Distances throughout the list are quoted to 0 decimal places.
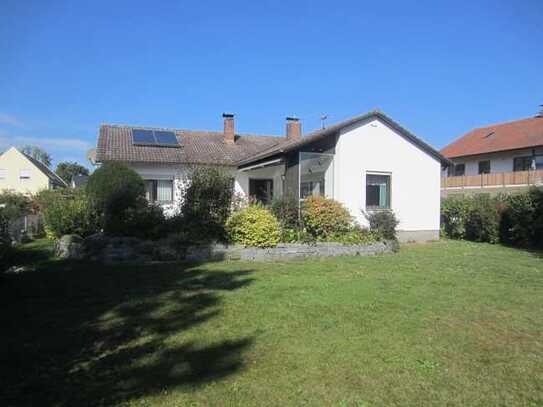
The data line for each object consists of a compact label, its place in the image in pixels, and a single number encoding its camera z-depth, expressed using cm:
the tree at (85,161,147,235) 1370
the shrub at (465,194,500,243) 1764
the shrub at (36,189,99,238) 1443
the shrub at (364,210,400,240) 1521
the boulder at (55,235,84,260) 1137
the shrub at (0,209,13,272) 753
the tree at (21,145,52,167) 9025
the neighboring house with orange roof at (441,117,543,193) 2970
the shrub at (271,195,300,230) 1311
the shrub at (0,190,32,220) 2383
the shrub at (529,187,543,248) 1577
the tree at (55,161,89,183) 8394
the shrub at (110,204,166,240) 1210
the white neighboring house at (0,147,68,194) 4734
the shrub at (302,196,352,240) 1298
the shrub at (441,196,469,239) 1928
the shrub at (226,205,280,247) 1180
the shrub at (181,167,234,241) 1202
